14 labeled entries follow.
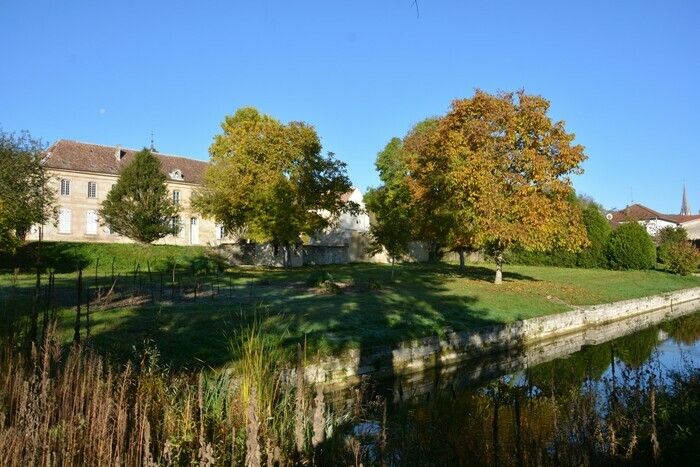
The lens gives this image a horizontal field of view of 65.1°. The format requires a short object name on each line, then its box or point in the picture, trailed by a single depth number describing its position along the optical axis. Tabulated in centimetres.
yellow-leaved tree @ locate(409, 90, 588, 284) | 2078
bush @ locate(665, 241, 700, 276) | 3472
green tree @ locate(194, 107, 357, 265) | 2953
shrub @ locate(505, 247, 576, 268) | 4425
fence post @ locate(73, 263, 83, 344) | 504
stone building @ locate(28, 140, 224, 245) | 4641
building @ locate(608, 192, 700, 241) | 7125
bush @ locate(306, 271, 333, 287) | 1908
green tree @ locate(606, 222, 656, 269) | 4031
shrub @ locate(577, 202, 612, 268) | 4269
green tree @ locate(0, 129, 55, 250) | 2434
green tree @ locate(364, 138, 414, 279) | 2802
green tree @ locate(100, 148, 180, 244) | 3566
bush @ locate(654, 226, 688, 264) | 4316
